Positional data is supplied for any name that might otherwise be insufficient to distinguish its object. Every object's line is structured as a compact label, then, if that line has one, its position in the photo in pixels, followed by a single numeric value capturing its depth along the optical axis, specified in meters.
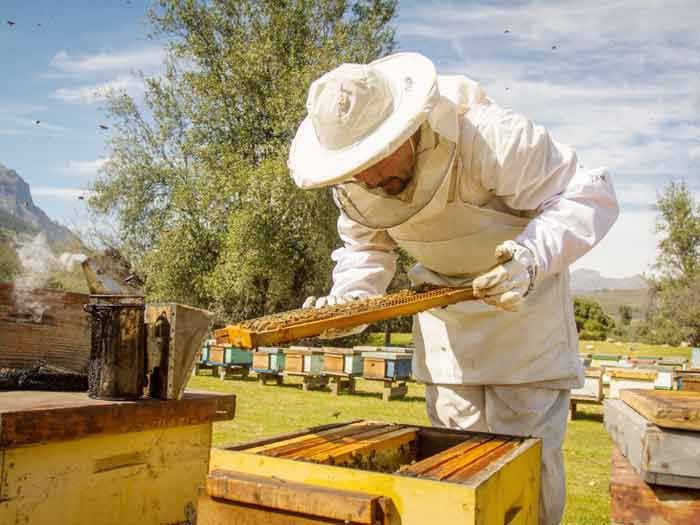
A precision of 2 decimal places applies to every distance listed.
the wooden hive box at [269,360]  10.73
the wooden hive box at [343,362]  9.83
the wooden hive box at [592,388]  8.64
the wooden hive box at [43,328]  2.33
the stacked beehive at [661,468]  1.50
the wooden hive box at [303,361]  10.23
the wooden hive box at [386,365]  9.41
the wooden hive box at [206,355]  12.02
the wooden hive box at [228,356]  11.50
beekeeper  1.74
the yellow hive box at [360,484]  1.14
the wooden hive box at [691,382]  2.56
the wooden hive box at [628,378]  8.55
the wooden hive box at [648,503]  1.54
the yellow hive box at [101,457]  1.59
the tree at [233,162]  15.04
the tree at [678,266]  25.00
